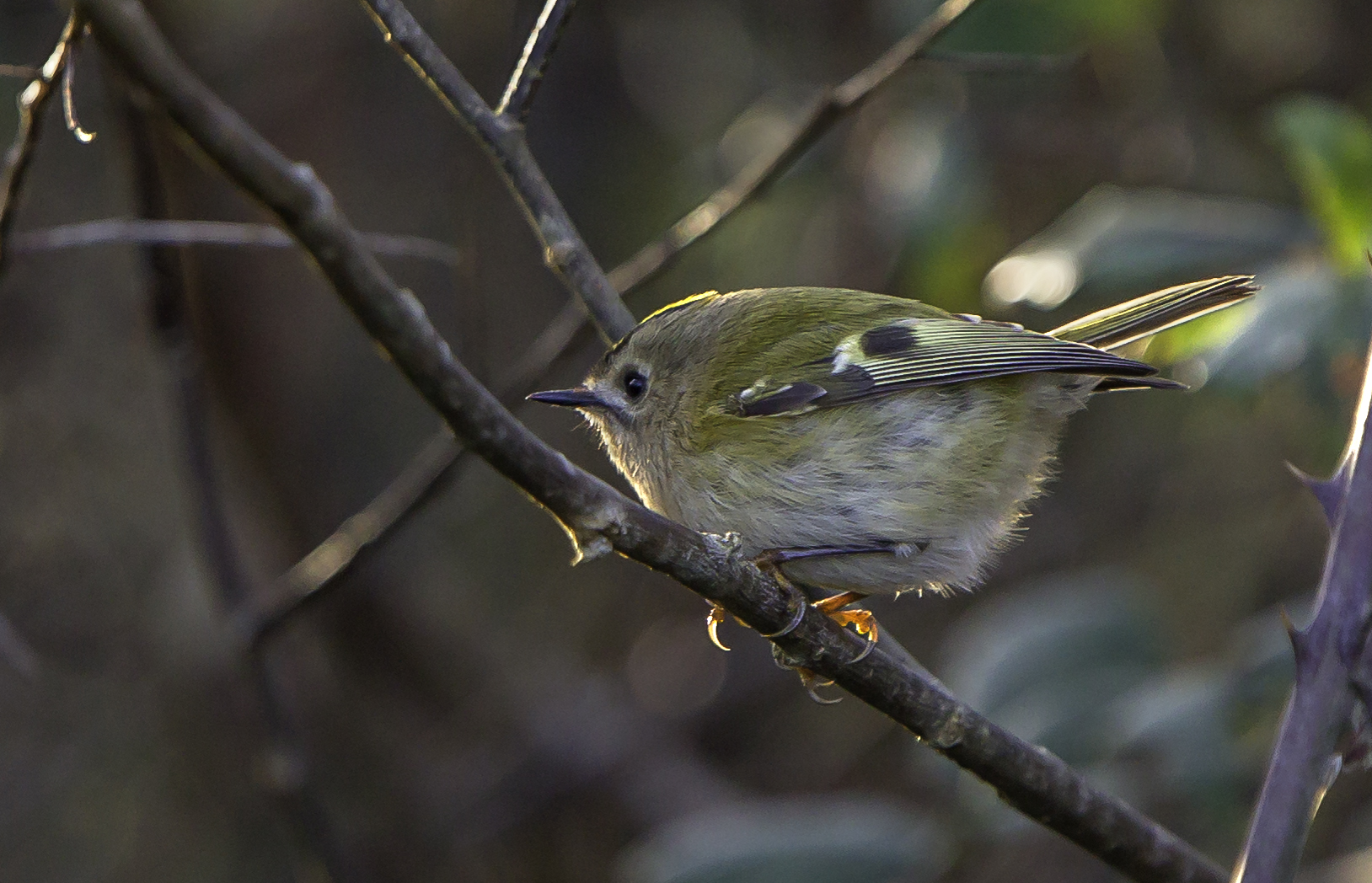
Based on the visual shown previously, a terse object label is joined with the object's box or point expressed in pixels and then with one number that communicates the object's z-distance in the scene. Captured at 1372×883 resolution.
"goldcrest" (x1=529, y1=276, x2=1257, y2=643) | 4.80
